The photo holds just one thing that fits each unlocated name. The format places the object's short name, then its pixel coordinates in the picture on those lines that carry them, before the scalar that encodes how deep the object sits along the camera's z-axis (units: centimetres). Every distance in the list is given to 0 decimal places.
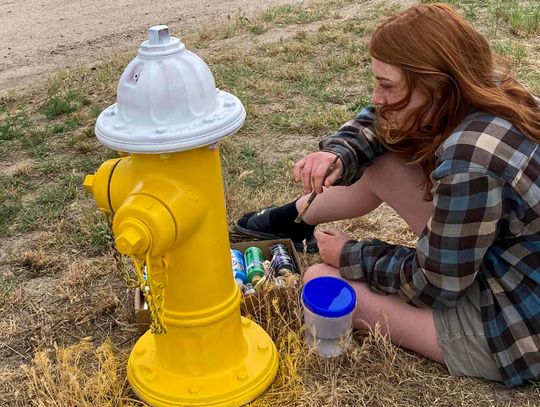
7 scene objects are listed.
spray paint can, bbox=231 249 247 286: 261
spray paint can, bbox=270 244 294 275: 262
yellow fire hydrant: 176
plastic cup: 220
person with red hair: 191
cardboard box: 243
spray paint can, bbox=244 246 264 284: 263
